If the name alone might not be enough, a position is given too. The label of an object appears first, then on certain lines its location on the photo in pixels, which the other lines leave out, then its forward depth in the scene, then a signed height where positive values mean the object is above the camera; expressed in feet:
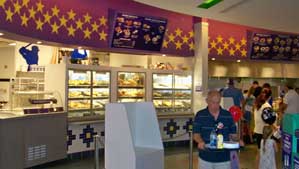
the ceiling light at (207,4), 18.30 +5.16
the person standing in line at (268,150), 13.60 -3.08
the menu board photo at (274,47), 27.24 +3.64
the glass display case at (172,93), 23.32 -0.69
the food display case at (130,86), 21.71 -0.14
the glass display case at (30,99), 17.25 -0.91
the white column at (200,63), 23.88 +1.72
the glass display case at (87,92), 19.29 -0.54
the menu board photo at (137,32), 20.39 +3.79
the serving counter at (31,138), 15.14 -3.08
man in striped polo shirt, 9.78 -1.46
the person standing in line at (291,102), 22.66 -1.34
